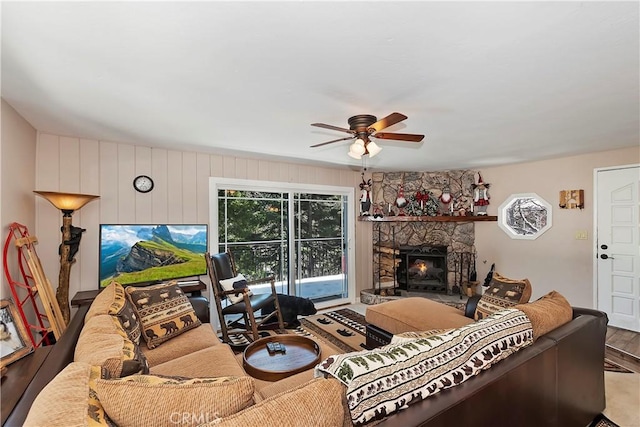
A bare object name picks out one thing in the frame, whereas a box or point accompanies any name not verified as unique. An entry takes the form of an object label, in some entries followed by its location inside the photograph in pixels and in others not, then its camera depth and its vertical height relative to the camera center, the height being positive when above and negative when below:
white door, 3.74 -0.42
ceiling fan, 2.32 +0.63
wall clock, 3.52 +0.36
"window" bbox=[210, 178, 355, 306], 4.23 -0.30
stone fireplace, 5.24 -0.48
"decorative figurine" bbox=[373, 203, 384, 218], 5.05 +0.03
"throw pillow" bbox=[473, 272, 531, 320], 2.46 -0.69
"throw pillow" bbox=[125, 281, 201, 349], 2.32 -0.80
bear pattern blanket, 1.05 -0.60
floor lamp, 2.76 -0.23
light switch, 4.11 -0.30
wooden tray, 1.99 -1.06
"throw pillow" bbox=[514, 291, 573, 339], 1.67 -0.60
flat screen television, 3.34 -0.45
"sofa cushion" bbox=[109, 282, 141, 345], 1.96 -0.68
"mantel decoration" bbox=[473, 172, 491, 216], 5.03 +0.27
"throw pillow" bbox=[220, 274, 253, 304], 3.44 -0.82
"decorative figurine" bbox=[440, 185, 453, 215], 5.20 +0.24
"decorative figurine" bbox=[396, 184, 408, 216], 5.08 +0.22
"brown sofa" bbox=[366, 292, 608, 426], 1.09 -0.77
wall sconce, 4.12 +0.19
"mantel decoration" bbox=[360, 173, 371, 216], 4.83 +0.22
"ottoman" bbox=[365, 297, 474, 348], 2.67 -0.97
